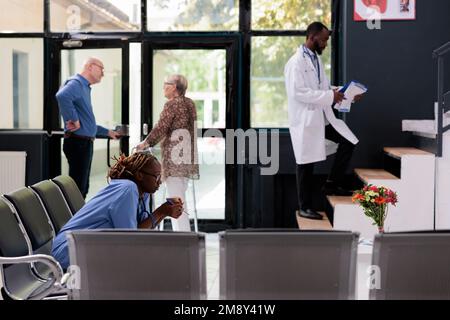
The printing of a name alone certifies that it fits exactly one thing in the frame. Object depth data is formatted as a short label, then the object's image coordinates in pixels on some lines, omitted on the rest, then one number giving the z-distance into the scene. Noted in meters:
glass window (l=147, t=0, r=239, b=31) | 13.59
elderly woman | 11.41
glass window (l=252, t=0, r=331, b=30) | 13.40
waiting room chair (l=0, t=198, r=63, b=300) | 5.66
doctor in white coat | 10.98
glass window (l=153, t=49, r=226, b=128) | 13.77
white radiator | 13.87
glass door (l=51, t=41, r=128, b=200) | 13.91
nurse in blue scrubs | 5.70
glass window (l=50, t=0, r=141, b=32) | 13.88
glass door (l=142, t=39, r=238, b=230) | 13.66
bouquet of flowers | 6.93
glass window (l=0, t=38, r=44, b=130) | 14.09
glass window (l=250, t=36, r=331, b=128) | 13.56
